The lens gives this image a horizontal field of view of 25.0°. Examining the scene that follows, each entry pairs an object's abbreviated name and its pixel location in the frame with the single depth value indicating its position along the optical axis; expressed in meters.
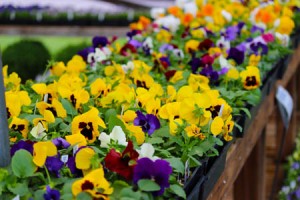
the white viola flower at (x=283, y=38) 3.36
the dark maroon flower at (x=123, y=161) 1.34
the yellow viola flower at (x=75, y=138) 1.51
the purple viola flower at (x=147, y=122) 1.69
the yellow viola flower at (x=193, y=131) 1.63
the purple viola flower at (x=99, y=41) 3.00
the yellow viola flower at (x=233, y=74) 2.37
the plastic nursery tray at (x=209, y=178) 1.52
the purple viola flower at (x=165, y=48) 3.02
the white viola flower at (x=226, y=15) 3.81
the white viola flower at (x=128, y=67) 2.47
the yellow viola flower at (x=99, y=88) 1.97
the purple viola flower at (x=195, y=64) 2.58
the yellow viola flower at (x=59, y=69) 2.49
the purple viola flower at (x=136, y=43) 3.10
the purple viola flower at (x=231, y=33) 3.26
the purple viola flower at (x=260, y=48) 2.94
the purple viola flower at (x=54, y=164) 1.38
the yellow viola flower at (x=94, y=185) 1.24
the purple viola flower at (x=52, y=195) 1.24
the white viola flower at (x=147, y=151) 1.41
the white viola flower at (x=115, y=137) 1.52
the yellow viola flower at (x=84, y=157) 1.37
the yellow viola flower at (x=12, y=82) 2.16
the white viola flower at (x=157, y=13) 4.16
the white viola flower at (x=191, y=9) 4.00
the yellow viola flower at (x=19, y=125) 1.65
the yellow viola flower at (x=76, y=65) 2.51
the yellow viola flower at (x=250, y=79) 2.32
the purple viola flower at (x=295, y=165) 4.54
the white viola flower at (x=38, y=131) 1.60
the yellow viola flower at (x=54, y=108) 1.75
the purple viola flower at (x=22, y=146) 1.41
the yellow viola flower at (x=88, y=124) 1.59
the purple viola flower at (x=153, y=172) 1.30
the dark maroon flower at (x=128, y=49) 2.93
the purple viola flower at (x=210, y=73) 2.40
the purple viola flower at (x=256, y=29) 3.52
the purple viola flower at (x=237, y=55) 2.72
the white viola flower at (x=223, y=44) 3.03
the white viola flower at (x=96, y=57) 2.71
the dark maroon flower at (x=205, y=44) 2.95
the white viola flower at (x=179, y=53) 2.90
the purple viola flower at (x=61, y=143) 1.50
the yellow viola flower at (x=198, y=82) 2.09
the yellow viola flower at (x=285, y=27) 3.59
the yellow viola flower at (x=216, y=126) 1.66
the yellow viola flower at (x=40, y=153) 1.35
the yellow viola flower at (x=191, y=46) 2.96
